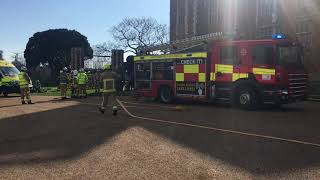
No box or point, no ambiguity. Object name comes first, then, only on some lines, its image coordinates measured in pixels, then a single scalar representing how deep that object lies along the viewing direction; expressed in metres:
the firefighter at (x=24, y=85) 10.23
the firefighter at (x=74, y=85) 12.91
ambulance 14.75
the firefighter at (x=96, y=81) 15.70
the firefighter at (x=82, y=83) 12.60
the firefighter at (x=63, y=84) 12.40
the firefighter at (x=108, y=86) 7.49
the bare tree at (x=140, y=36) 30.06
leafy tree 32.32
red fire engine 7.97
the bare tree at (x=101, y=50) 32.01
